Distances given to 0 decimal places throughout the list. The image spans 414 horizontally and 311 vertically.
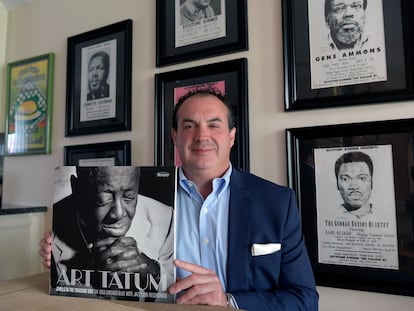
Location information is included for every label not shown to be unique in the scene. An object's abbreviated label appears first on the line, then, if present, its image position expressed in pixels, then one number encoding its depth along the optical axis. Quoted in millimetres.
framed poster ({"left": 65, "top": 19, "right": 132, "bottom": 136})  1512
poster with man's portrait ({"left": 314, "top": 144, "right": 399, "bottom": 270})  995
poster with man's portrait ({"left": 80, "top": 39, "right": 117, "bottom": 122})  1553
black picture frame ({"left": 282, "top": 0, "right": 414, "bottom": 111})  1015
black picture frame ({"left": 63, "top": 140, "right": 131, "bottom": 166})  1473
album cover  672
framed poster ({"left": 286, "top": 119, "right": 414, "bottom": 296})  977
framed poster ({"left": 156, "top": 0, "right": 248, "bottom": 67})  1266
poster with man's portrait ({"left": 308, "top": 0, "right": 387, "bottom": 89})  1052
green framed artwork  1751
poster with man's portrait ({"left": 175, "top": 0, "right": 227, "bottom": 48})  1306
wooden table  628
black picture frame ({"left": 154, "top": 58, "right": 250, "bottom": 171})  1211
